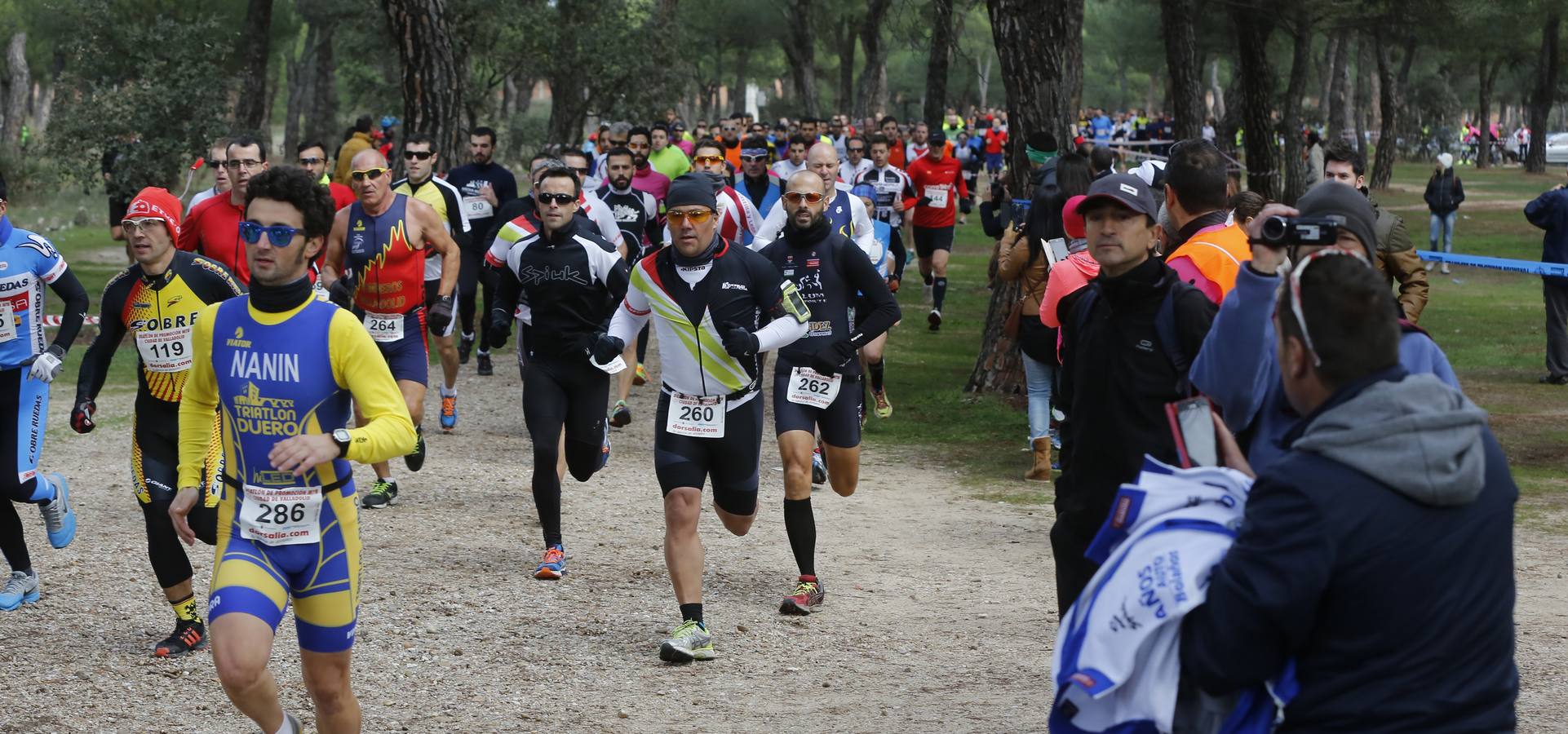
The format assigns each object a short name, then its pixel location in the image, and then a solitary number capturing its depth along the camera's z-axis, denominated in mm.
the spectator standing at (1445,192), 27797
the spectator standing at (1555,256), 15422
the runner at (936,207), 18812
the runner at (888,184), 18312
